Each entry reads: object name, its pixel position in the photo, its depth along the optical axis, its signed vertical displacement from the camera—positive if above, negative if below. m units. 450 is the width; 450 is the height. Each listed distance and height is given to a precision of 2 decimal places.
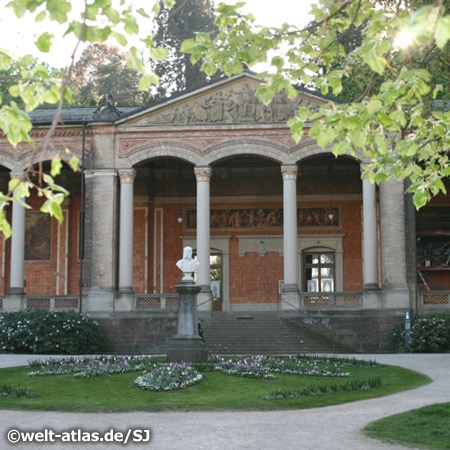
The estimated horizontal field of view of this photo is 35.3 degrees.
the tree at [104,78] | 56.07 +16.53
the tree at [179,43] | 55.19 +18.22
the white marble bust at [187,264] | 18.28 +0.25
